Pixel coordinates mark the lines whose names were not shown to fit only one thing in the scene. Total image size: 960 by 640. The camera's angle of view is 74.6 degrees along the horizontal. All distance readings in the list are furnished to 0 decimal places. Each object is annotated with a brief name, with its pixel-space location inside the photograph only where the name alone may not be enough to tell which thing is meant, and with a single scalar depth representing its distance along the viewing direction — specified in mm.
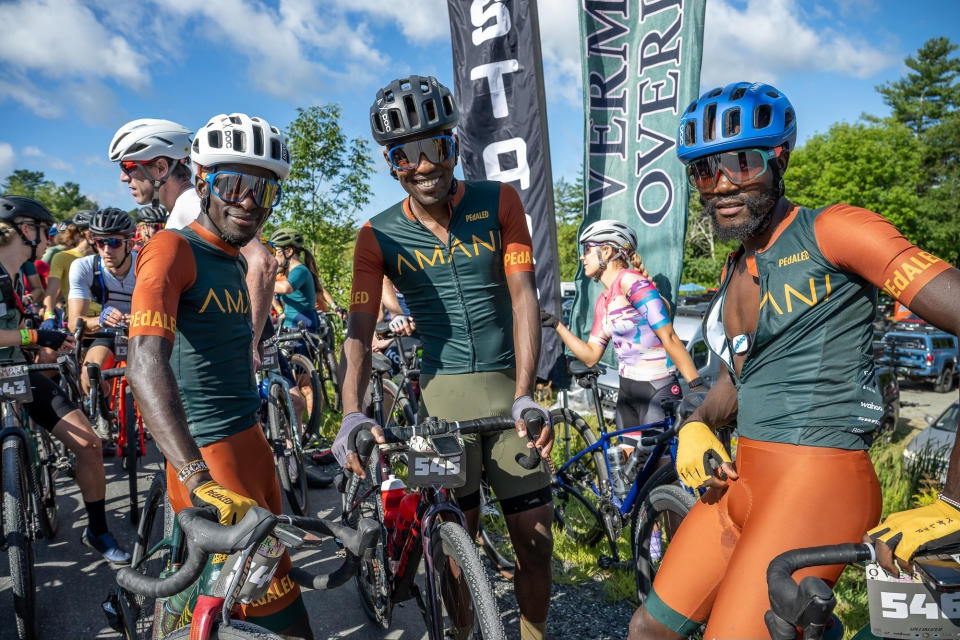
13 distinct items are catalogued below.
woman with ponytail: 4898
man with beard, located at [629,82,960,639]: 1811
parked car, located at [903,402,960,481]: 6008
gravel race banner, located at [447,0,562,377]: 7418
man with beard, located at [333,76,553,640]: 2807
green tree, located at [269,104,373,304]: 10766
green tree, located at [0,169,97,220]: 75688
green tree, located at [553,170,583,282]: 38250
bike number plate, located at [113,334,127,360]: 5852
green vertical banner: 7078
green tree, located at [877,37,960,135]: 57500
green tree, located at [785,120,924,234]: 47562
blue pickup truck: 16641
